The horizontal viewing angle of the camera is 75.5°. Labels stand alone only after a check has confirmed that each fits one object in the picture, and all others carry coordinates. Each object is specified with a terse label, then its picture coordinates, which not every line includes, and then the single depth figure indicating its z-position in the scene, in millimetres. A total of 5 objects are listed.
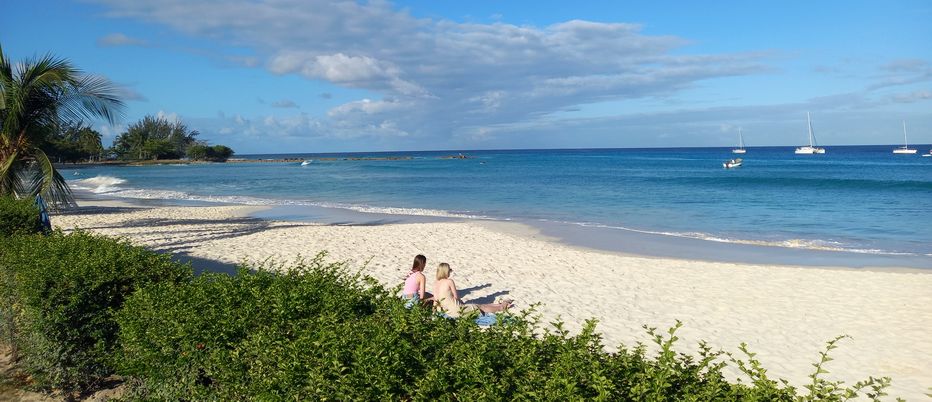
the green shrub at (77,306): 4730
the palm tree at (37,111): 12000
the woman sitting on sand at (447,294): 8352
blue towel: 7425
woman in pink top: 8695
